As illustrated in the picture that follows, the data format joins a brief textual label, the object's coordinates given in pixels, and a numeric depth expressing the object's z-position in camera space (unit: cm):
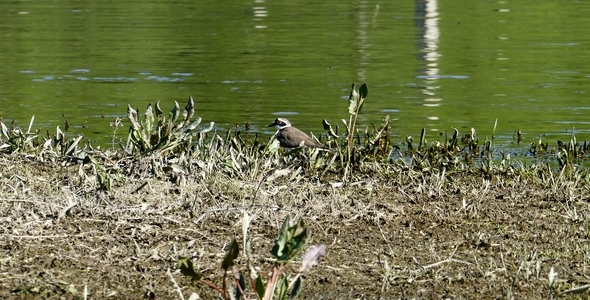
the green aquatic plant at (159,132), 1441
